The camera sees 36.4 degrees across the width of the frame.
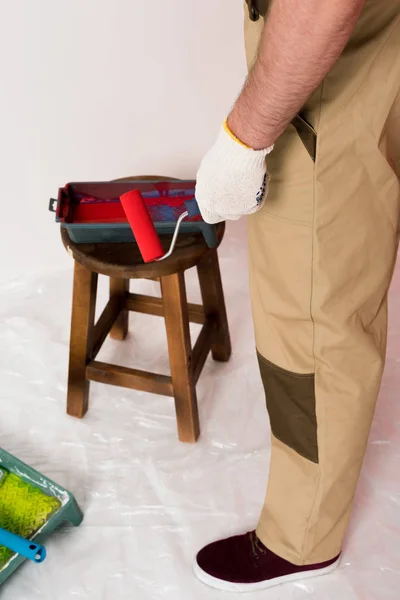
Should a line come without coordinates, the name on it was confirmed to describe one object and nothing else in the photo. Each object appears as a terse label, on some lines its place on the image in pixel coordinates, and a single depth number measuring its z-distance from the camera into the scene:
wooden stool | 1.05
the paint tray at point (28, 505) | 1.05
